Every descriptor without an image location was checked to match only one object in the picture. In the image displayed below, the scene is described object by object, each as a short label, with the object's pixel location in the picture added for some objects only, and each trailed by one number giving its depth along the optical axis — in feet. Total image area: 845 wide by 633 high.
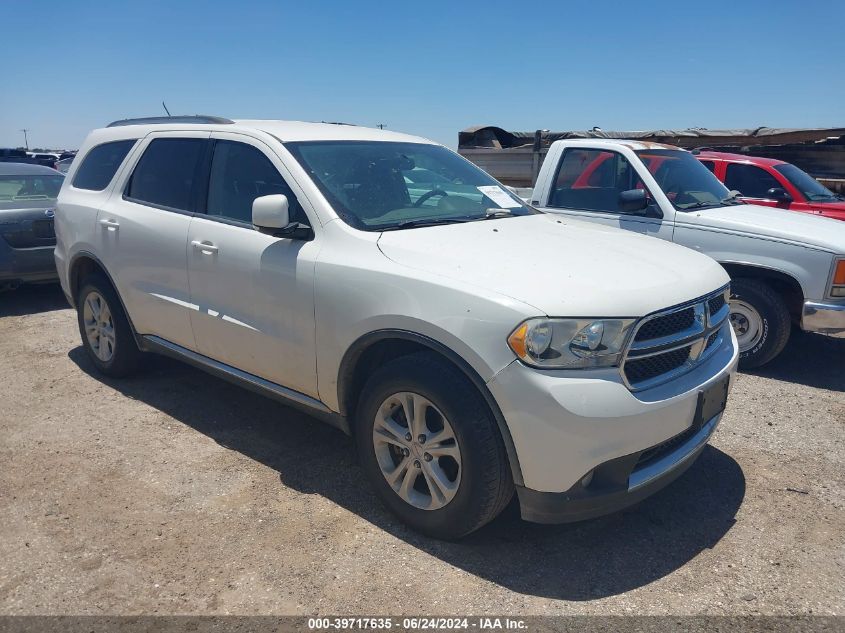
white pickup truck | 17.20
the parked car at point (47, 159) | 71.34
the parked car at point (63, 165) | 52.14
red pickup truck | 24.94
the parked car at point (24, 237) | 23.65
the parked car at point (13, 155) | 51.90
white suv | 8.88
